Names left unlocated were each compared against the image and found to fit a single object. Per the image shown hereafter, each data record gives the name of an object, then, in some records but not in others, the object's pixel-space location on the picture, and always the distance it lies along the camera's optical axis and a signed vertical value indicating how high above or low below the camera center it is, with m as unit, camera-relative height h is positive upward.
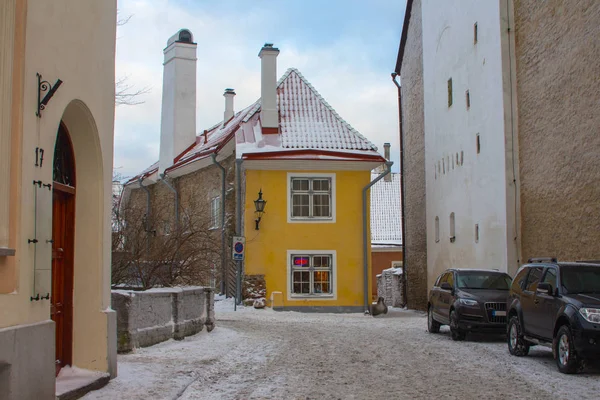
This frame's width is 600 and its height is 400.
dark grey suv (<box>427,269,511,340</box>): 15.37 -1.01
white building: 21.09 +3.75
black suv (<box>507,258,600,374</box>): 10.41 -0.87
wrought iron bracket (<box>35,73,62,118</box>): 7.19 +1.60
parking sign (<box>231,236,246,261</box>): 24.17 +0.28
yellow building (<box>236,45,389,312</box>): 27.47 +1.26
